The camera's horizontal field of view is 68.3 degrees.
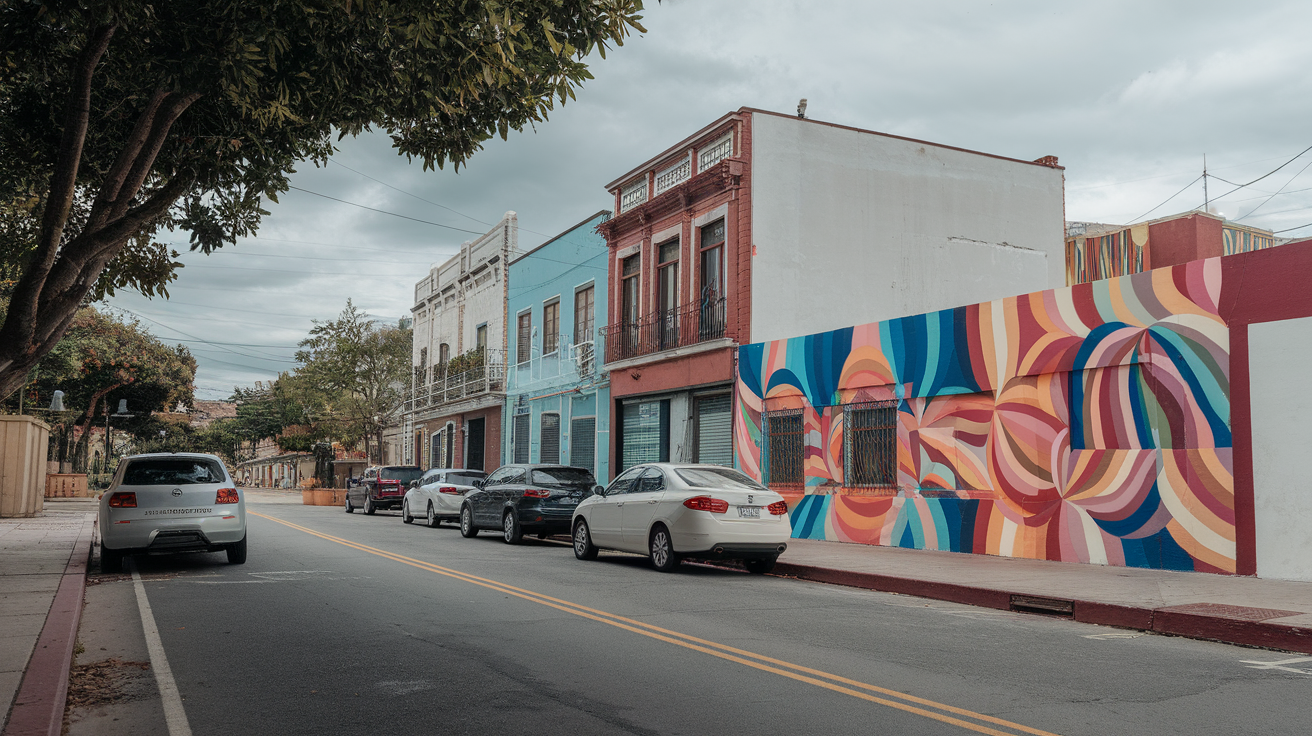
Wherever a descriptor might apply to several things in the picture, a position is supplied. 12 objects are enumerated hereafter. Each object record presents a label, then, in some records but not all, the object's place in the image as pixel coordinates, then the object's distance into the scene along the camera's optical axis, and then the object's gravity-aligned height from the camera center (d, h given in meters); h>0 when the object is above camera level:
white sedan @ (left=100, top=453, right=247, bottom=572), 12.39 -0.88
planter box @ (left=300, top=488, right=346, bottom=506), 42.09 -2.32
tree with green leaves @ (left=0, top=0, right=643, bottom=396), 7.75 +3.29
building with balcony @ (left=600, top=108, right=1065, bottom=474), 20.44 +4.67
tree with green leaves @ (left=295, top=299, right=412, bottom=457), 44.97 +3.37
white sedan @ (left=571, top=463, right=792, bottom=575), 12.70 -0.92
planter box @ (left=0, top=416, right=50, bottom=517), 22.16 -0.54
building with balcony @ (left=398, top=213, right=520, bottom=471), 33.38 +3.21
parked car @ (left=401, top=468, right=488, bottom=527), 24.03 -1.20
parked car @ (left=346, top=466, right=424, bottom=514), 30.72 -1.33
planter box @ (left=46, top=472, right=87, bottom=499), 35.28 -1.65
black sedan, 17.98 -0.98
